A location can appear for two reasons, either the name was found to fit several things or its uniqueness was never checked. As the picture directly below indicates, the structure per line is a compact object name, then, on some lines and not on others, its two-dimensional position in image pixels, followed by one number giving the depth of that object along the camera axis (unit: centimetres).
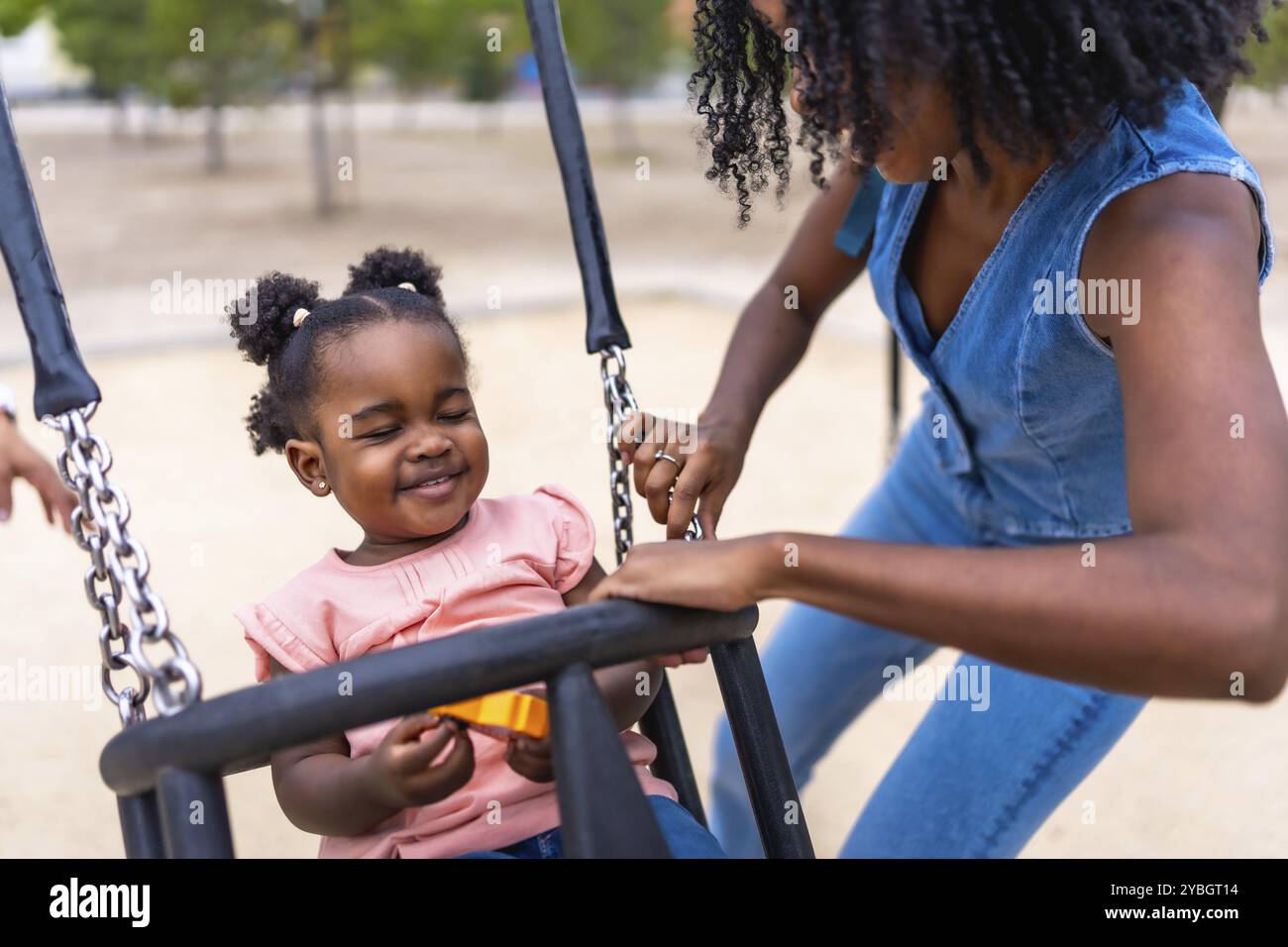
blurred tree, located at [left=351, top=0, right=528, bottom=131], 1167
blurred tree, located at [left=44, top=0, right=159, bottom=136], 1370
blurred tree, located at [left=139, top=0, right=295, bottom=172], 1051
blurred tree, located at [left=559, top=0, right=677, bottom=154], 1199
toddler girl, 121
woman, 93
